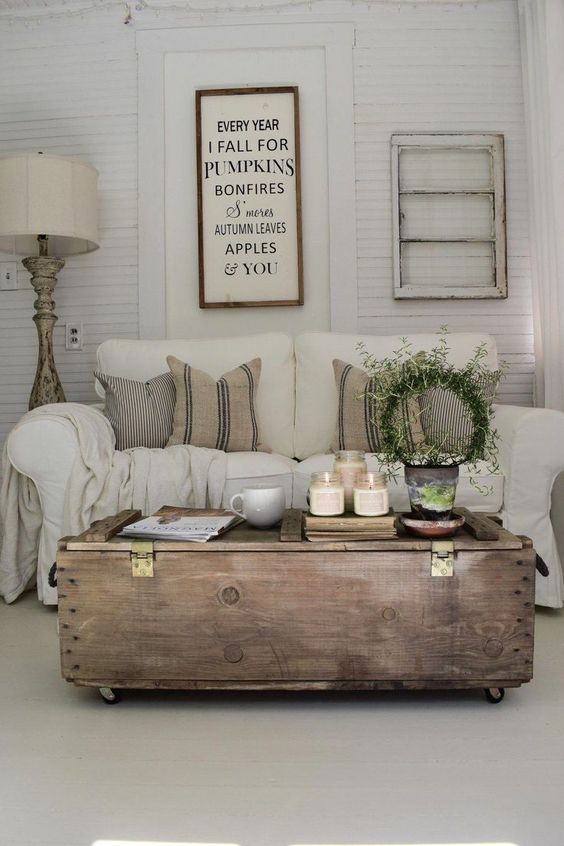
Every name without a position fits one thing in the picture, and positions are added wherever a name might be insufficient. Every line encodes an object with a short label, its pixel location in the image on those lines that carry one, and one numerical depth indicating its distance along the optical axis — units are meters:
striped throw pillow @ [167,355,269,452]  3.00
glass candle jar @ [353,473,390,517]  1.83
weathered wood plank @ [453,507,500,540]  1.80
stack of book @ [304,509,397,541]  1.79
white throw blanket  2.61
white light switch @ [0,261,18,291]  3.95
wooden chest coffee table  1.77
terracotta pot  1.81
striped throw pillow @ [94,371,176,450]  2.99
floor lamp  3.32
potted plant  1.81
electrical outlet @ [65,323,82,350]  3.92
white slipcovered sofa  2.59
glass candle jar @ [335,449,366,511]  1.94
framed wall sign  3.81
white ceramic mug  1.93
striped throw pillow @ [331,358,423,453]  2.97
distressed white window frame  3.77
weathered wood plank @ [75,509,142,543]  1.83
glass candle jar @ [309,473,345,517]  1.85
